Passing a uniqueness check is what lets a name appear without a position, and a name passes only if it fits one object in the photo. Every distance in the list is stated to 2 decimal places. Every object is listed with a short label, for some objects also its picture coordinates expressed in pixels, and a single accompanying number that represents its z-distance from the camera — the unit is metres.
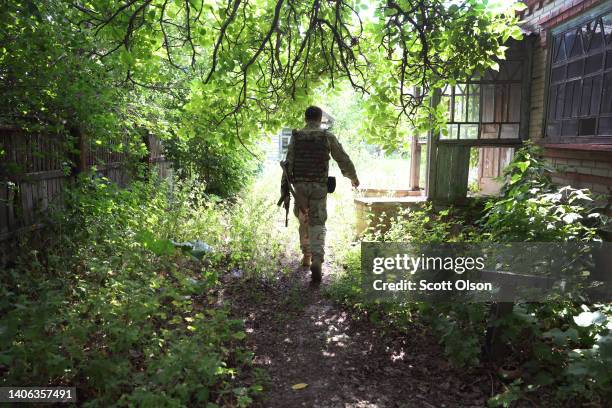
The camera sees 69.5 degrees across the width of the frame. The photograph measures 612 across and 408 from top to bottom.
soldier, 5.58
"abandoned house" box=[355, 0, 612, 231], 5.41
